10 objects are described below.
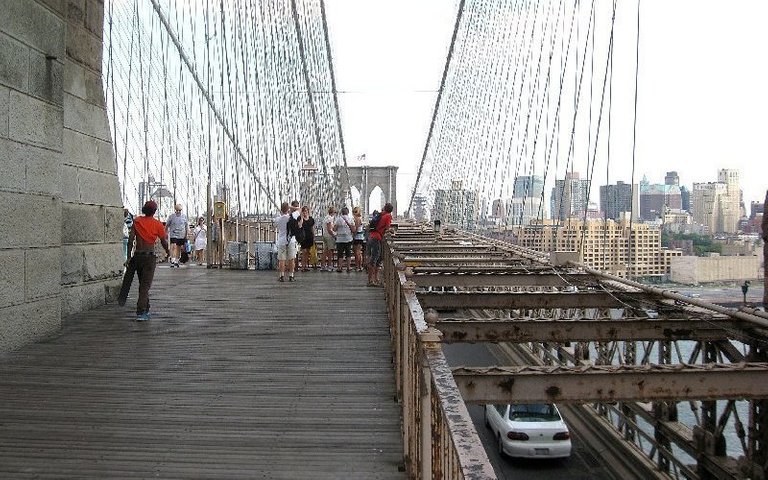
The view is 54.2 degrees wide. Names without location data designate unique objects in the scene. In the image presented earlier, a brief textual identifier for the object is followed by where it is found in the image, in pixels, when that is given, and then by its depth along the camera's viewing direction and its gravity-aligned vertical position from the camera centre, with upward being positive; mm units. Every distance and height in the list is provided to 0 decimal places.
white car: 14180 -4234
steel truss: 3654 -783
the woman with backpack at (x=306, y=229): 11633 -279
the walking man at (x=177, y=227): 14351 -329
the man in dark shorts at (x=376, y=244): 10594 -463
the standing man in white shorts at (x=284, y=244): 10992 -483
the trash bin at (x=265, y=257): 13994 -857
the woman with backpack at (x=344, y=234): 12820 -379
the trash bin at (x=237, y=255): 13961 -828
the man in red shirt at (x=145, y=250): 6992 -385
